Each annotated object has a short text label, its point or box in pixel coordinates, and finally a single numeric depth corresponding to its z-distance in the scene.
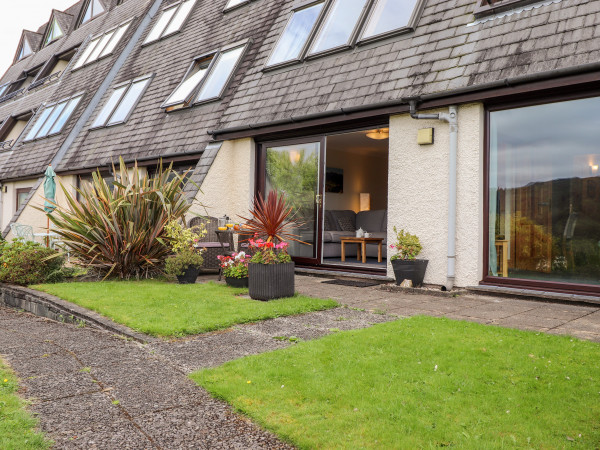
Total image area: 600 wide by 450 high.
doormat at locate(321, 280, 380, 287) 6.86
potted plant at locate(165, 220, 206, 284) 6.77
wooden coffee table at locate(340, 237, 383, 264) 9.50
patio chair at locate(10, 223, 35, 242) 10.41
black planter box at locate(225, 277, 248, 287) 6.42
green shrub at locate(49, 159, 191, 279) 6.95
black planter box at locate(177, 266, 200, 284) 6.88
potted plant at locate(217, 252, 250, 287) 6.41
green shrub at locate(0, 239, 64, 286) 6.96
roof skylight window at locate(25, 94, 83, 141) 15.04
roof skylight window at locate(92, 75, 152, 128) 12.79
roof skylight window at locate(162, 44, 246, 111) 10.38
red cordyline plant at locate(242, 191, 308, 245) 6.04
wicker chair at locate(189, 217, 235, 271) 7.92
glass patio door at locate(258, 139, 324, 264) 8.29
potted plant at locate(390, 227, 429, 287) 6.28
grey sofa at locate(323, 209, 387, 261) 10.18
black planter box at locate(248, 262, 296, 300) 5.48
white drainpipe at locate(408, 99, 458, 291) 6.14
